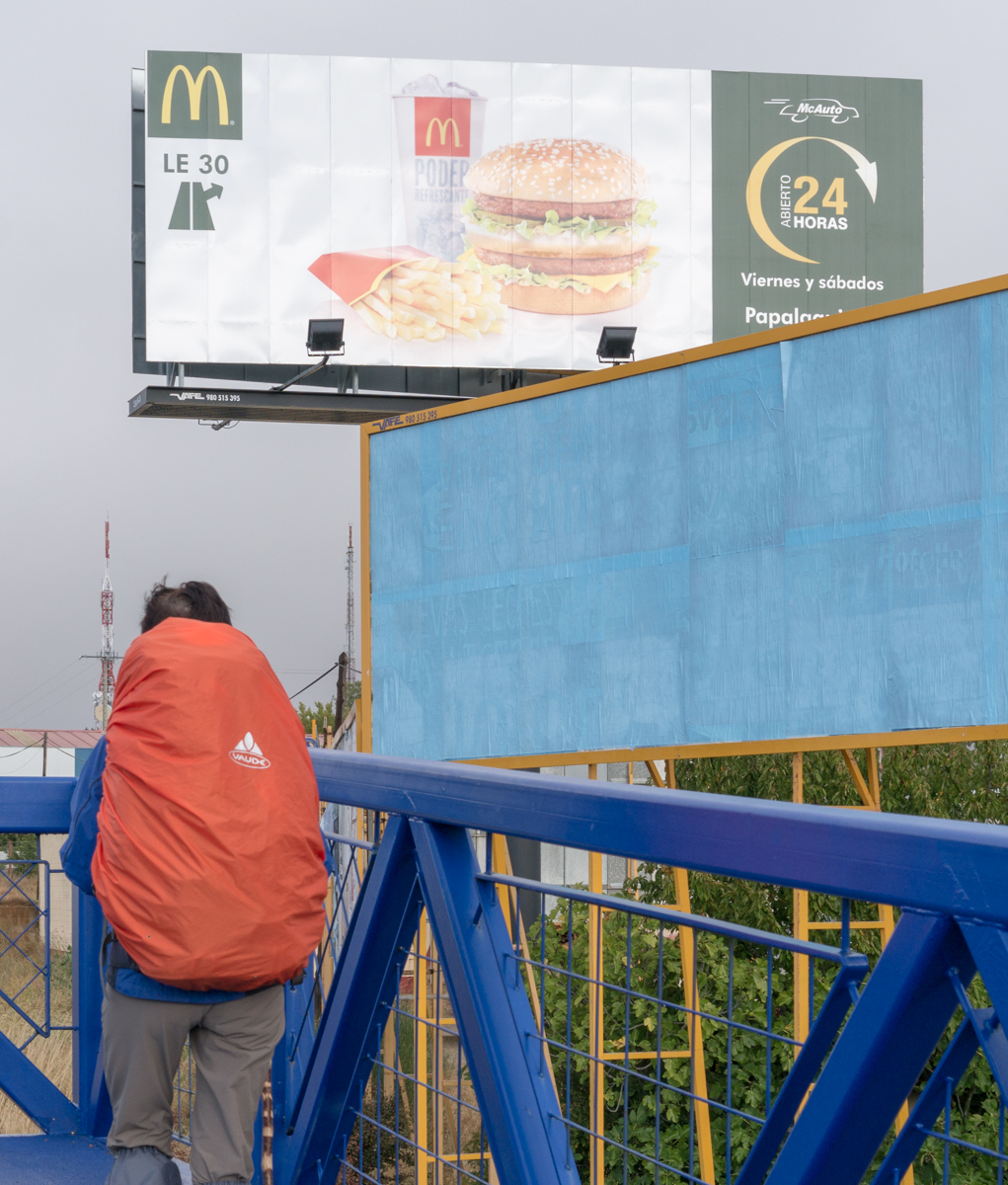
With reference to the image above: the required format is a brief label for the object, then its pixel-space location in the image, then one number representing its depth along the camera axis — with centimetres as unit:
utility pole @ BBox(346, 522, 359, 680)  4049
